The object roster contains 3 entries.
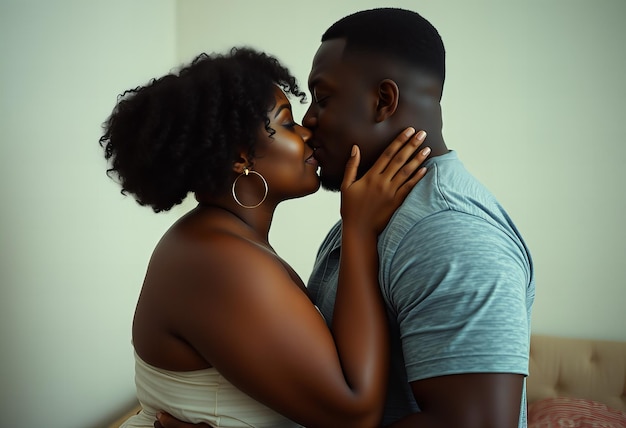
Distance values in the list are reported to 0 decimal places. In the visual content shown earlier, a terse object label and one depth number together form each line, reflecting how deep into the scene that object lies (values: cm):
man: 77
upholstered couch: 229
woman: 91
